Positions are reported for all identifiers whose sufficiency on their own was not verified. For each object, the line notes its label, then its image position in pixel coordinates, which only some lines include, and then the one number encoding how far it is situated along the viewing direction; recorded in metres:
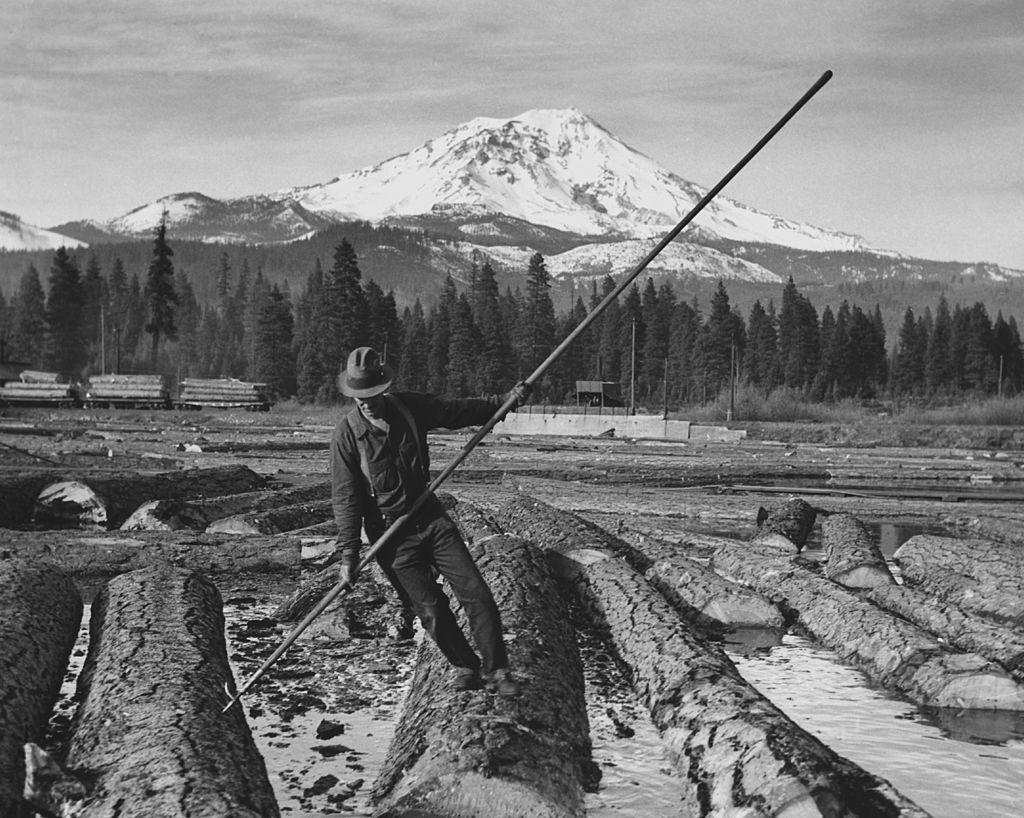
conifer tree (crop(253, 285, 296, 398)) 97.56
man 7.49
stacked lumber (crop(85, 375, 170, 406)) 68.25
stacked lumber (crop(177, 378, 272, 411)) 71.56
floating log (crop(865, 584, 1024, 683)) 9.62
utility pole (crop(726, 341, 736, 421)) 72.92
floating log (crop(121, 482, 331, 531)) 15.91
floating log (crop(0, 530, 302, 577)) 13.13
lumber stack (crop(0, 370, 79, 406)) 66.81
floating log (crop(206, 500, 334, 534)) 15.90
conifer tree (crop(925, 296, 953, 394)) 120.12
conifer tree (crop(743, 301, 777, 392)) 120.31
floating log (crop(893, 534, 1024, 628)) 11.76
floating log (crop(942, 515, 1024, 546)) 17.02
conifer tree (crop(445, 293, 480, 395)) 99.56
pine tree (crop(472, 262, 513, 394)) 100.75
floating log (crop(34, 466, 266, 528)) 17.23
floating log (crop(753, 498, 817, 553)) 16.83
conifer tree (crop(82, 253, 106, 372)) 126.20
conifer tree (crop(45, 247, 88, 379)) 104.44
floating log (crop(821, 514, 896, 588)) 13.15
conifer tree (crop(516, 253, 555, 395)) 106.81
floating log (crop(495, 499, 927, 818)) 5.77
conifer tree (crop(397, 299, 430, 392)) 103.50
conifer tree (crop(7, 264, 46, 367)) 111.31
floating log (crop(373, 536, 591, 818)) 6.06
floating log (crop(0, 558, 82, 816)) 6.49
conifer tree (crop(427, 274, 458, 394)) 107.56
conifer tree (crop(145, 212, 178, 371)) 89.00
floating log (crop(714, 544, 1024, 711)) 8.72
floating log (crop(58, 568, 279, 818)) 5.79
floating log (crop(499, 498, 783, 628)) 11.65
